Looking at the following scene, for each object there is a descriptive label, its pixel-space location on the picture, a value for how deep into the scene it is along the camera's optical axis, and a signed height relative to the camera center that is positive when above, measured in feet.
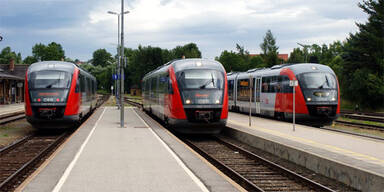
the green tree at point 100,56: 536.42 +43.62
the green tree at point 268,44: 378.12 +41.30
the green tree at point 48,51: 388.57 +37.59
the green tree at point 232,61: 327.06 +22.45
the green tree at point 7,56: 402.81 +35.51
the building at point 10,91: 151.40 -0.27
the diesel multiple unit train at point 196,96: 53.31 -0.81
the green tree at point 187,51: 328.08 +31.67
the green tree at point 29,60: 432.29 +32.72
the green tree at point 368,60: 139.44 +10.16
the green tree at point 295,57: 311.52 +24.66
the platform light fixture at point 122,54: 66.10 +5.92
